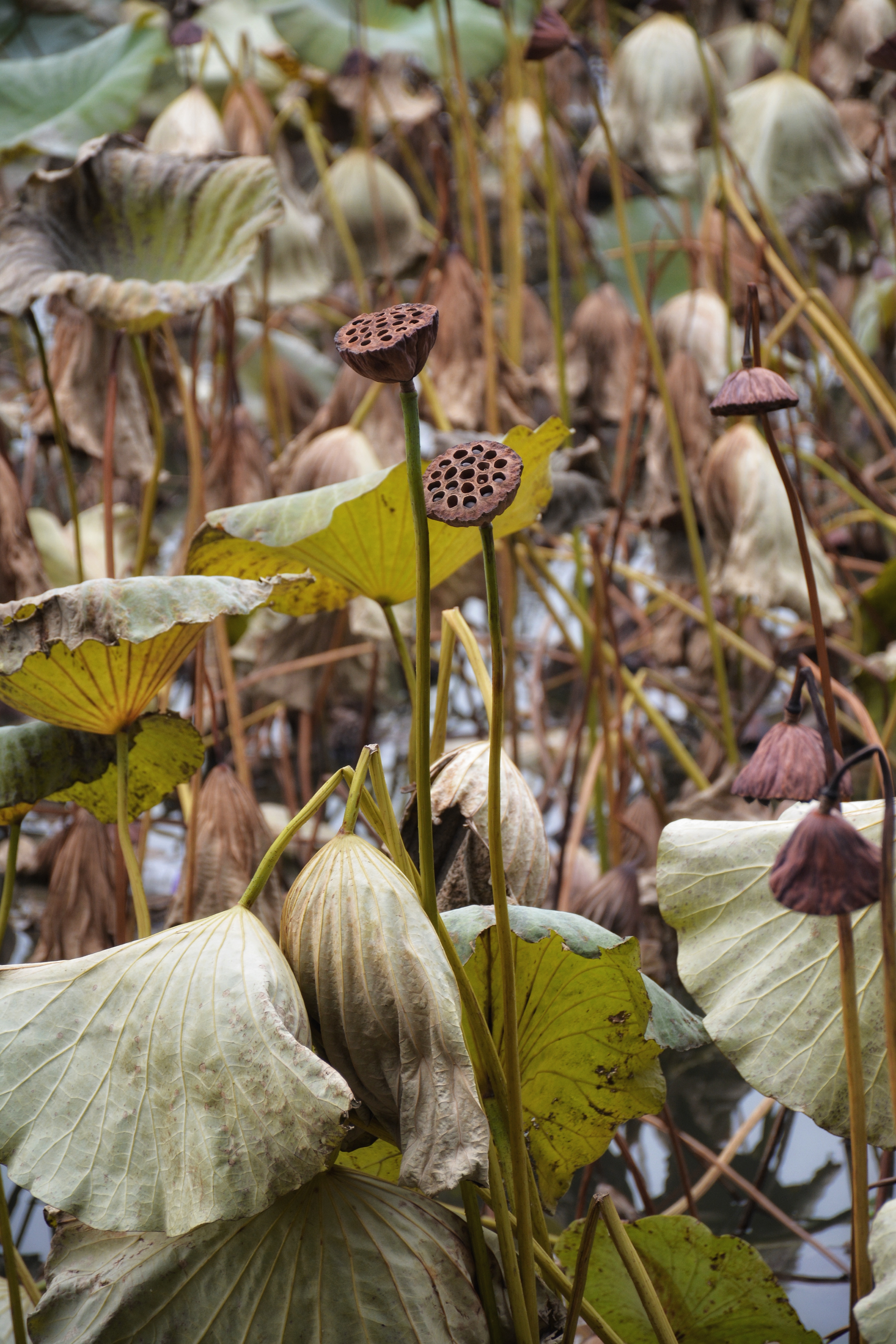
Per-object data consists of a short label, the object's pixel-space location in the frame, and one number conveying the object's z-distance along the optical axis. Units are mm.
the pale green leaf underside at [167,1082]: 3325
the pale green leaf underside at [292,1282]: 3442
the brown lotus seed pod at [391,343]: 3294
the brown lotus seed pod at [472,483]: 3263
